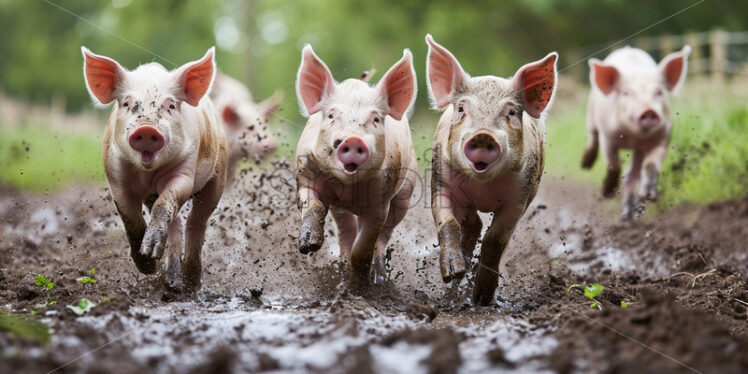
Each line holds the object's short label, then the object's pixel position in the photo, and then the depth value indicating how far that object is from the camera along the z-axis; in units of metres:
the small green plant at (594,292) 10.98
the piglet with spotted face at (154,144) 11.22
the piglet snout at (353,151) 11.02
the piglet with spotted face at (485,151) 11.13
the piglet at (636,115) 18.84
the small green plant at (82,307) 8.92
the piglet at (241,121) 20.84
